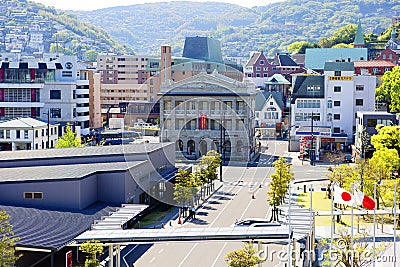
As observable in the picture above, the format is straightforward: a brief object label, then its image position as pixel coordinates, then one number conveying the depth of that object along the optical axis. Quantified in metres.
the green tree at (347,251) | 15.58
